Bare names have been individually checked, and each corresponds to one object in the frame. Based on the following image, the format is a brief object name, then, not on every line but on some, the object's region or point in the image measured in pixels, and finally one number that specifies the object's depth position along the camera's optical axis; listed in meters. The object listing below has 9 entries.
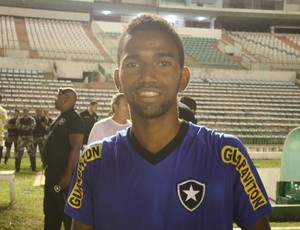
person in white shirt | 4.32
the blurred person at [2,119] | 8.57
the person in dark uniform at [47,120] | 10.29
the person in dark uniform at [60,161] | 4.05
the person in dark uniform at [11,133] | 10.23
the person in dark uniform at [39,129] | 10.06
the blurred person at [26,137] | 9.42
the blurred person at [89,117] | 8.27
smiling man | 1.35
